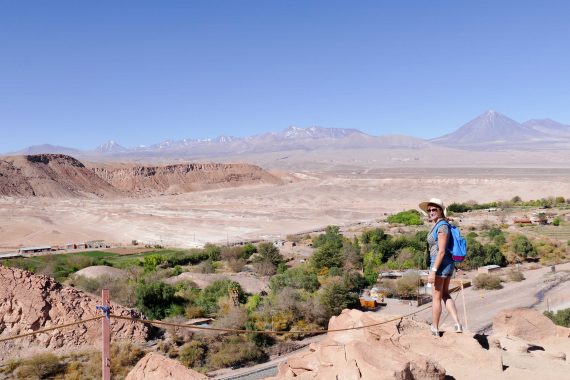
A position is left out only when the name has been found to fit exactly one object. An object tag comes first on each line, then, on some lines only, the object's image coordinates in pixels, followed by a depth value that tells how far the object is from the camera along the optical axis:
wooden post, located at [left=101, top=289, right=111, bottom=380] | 4.86
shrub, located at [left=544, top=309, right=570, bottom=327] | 15.12
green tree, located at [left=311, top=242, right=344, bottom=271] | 28.55
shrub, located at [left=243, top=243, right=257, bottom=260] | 34.34
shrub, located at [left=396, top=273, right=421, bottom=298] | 22.89
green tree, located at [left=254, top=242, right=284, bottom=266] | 30.72
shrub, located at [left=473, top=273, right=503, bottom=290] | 23.75
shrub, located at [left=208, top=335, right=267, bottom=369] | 14.20
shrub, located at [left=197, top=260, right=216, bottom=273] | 28.97
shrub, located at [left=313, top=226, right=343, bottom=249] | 34.50
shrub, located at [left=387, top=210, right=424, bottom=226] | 46.38
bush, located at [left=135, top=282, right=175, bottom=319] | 18.58
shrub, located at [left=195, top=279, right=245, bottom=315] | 19.53
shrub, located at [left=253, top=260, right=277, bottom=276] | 29.00
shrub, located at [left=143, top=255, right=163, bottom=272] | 28.52
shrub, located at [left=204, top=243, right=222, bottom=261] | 33.84
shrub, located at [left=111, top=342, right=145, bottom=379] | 12.20
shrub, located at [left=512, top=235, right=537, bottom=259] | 31.11
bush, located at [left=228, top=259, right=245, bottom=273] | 30.11
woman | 6.06
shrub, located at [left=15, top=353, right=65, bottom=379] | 11.72
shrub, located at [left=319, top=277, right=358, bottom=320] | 18.84
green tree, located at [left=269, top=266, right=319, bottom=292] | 23.08
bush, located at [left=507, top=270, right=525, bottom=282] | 25.42
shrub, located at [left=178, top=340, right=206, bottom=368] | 13.85
